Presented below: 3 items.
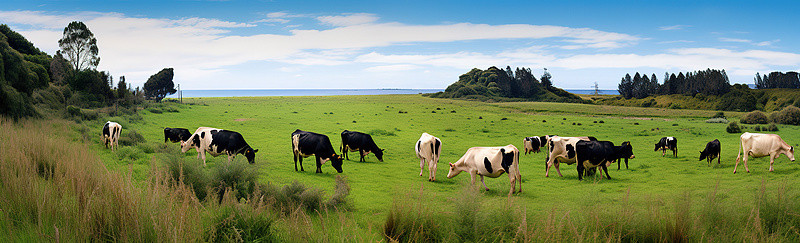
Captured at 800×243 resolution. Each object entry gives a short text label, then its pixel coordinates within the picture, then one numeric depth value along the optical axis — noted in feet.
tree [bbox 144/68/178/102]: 299.58
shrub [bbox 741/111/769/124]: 143.84
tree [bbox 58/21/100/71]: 208.64
